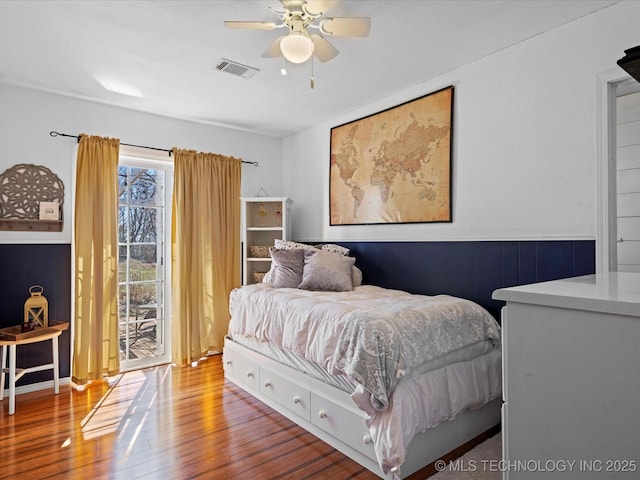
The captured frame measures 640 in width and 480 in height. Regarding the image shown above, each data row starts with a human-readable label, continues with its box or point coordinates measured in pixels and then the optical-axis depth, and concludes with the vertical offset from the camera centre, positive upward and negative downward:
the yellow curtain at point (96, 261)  3.31 -0.20
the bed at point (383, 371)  1.87 -0.76
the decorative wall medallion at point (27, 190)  3.08 +0.42
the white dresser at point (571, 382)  0.71 -0.30
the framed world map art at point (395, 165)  2.99 +0.66
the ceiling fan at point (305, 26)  1.95 +1.15
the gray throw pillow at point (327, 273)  3.19 -0.30
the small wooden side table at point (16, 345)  2.76 -0.86
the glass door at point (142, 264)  3.75 -0.26
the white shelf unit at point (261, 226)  4.16 +0.15
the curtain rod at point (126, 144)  3.30 +0.93
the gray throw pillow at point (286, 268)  3.35 -0.27
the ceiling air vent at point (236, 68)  2.78 +1.31
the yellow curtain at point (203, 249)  3.86 -0.11
